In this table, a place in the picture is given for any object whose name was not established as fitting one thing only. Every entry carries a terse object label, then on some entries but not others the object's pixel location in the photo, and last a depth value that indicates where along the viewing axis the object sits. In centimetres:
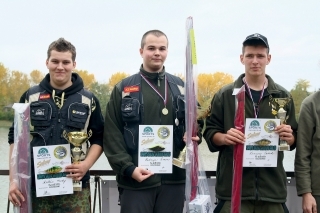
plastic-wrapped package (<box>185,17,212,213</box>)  343
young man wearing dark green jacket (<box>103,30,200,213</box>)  352
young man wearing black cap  353
